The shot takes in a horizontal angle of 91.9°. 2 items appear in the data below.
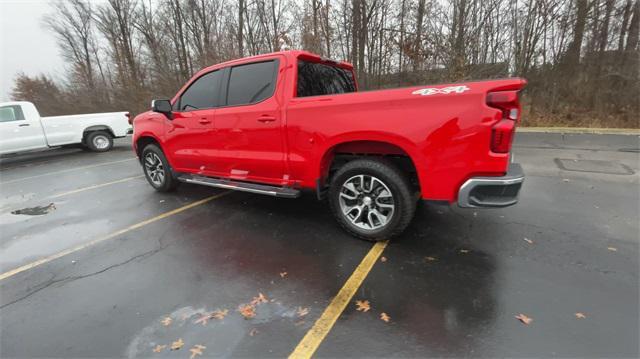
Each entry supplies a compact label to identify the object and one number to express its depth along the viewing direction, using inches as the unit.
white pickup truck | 370.9
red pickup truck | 105.7
